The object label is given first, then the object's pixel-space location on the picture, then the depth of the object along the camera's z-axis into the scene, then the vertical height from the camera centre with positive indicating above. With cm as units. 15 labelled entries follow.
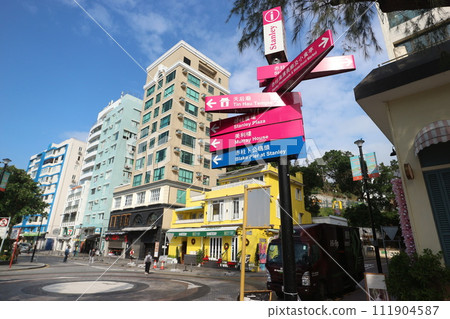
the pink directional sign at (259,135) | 594 +268
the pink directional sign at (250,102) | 627 +353
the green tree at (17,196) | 2633 +465
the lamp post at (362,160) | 1430 +491
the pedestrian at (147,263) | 1655 -117
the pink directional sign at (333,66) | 582 +406
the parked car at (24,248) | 4258 -103
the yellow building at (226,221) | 2231 +253
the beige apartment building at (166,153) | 3375 +1293
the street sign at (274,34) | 661 +538
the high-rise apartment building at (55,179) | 5819 +1564
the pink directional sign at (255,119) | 611 +314
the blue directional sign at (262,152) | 578 +221
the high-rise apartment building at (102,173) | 4544 +1334
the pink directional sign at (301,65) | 497 +381
